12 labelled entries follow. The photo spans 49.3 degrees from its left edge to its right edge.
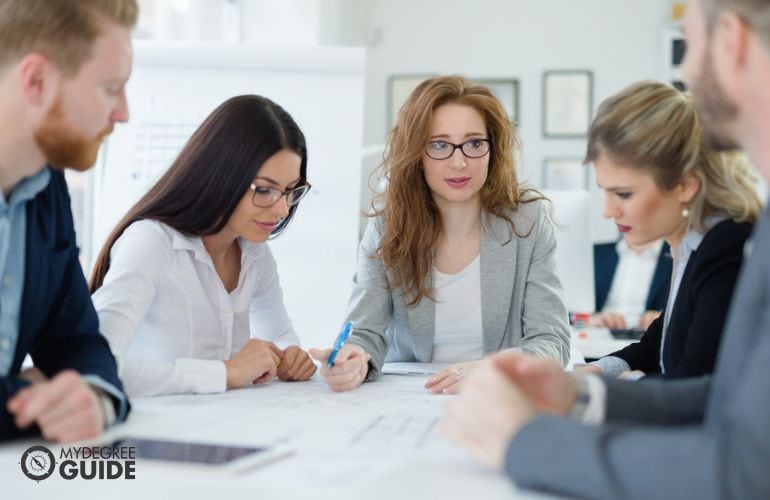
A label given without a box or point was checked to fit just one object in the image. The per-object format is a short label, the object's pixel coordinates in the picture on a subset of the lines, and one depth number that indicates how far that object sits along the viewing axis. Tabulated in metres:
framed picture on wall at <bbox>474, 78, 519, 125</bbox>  6.07
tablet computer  1.00
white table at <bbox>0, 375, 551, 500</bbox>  0.92
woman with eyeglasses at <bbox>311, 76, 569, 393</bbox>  2.08
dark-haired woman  1.73
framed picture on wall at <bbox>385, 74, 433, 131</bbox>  6.23
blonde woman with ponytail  1.31
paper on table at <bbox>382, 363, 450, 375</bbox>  1.94
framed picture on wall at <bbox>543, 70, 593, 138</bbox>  6.02
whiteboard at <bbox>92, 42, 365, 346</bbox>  3.04
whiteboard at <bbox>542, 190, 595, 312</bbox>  2.96
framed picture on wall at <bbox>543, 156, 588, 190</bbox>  6.06
